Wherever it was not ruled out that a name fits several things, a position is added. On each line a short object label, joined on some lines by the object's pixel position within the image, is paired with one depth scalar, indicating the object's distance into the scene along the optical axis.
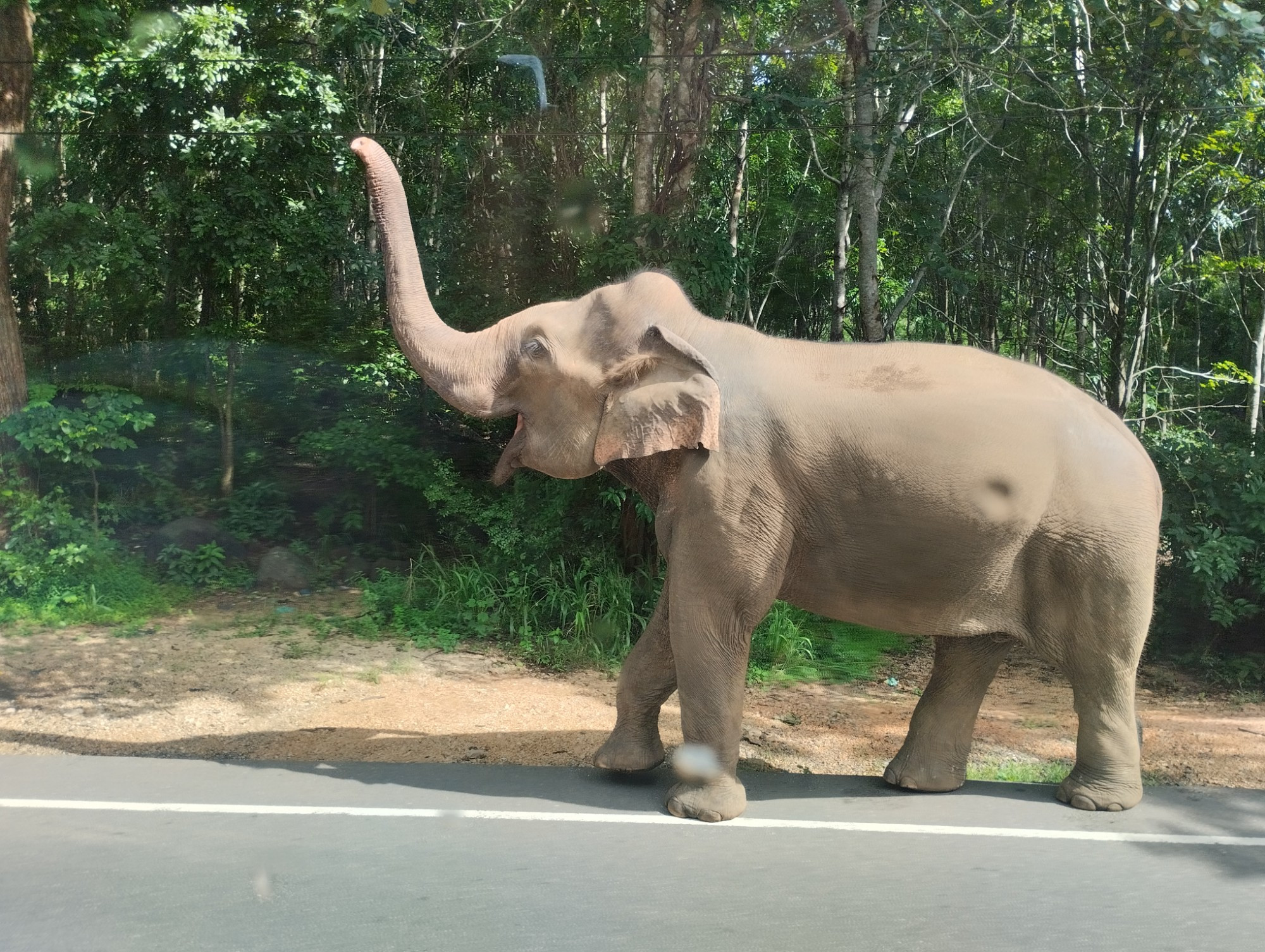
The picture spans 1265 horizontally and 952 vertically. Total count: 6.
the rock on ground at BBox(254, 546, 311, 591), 10.36
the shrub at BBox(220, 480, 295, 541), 10.88
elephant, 4.16
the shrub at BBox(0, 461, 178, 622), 9.33
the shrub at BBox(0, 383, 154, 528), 10.01
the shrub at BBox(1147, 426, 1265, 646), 7.95
